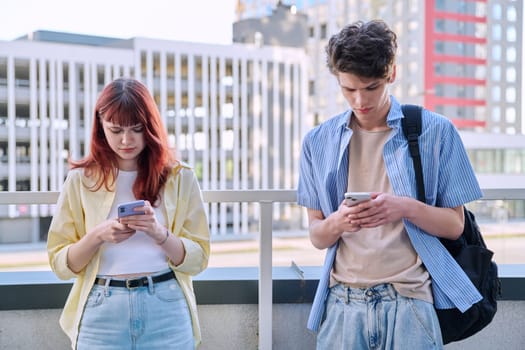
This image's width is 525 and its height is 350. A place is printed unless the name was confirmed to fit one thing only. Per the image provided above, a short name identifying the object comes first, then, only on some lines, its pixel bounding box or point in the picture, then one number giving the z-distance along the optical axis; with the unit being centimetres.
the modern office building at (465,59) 4956
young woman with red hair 127
